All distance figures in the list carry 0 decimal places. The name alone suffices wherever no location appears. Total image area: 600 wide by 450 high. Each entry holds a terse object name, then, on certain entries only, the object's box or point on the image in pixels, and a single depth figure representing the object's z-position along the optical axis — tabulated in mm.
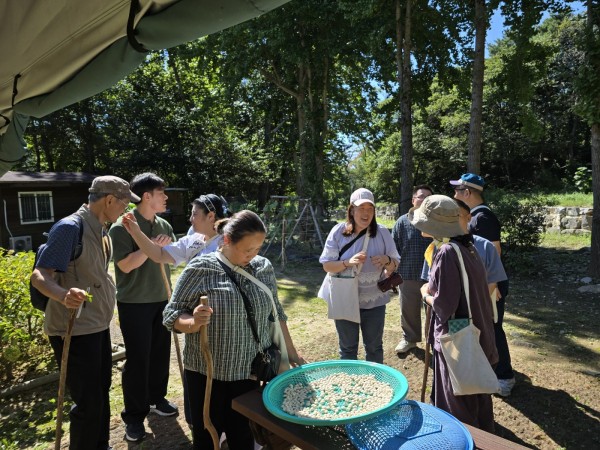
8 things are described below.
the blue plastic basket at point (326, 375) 1842
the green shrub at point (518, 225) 10000
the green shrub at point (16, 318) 4309
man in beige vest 2670
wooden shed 15586
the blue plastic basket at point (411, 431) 1725
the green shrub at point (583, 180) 20942
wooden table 1842
